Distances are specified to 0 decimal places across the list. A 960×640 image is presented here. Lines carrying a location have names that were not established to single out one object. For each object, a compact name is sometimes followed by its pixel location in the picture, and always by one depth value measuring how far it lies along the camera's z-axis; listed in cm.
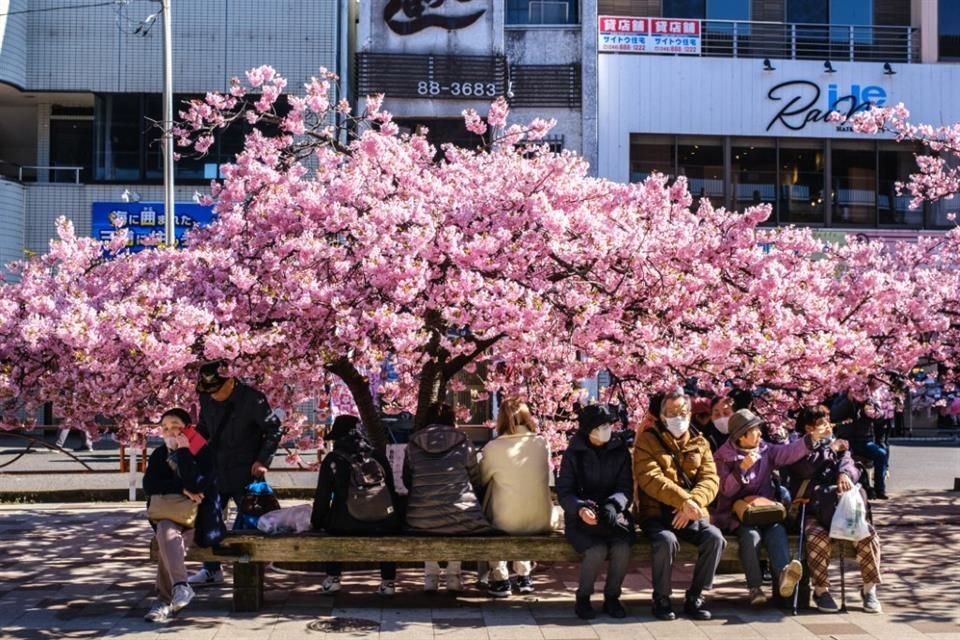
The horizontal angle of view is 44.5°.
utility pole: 2223
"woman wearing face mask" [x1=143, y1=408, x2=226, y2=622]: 903
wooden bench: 918
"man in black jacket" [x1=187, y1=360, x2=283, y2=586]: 1023
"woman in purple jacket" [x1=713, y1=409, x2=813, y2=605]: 938
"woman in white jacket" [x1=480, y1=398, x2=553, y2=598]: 948
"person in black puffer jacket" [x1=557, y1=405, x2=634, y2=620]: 903
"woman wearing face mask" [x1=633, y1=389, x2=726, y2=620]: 908
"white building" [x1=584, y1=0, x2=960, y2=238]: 3041
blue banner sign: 2723
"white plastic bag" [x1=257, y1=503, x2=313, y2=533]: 975
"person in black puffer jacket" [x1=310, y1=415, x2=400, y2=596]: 940
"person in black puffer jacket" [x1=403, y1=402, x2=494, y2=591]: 935
